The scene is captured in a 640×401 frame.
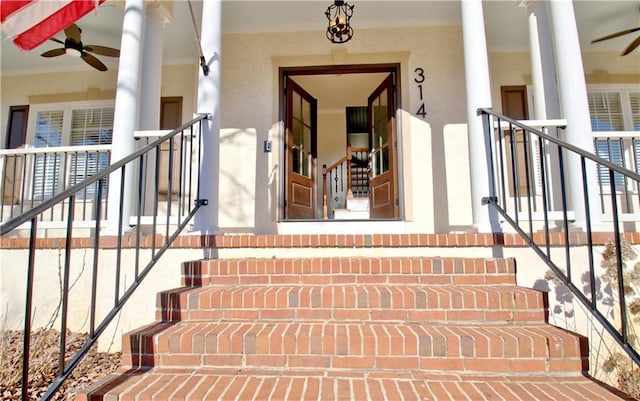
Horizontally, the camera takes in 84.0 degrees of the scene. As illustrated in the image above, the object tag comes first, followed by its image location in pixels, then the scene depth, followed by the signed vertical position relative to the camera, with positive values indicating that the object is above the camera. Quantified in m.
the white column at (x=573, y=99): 2.82 +1.10
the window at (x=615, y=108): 4.75 +1.68
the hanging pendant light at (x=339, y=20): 3.66 +2.25
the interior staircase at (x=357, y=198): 7.23 +0.86
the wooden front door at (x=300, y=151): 4.48 +1.18
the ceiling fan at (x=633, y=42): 4.02 +2.22
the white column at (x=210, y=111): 2.79 +1.05
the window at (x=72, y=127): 5.15 +1.70
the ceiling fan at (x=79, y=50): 3.97 +2.27
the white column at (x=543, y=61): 3.41 +1.67
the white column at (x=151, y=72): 3.62 +1.75
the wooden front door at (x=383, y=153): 4.36 +1.11
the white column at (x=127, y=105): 3.02 +1.18
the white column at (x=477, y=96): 2.78 +1.15
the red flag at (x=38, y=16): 2.31 +1.49
